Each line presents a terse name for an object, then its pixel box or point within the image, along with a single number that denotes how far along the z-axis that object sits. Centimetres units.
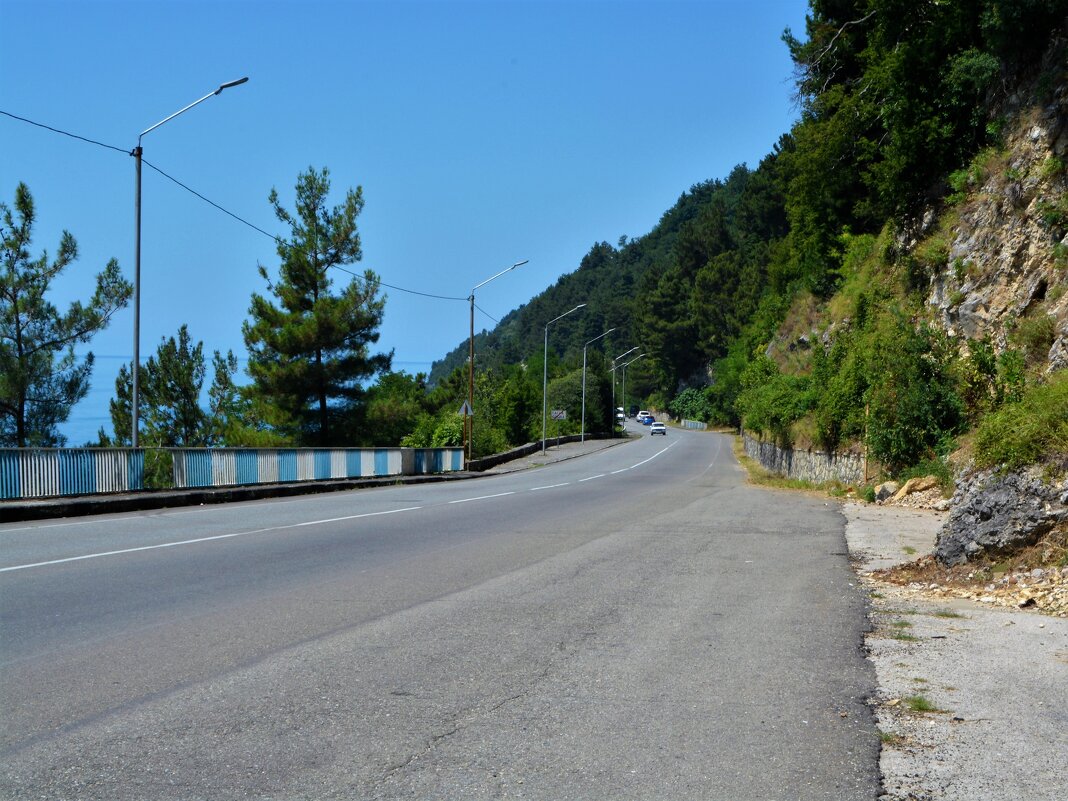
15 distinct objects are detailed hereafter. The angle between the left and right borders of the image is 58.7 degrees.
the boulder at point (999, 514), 977
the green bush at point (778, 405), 3508
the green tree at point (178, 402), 5456
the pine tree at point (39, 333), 3678
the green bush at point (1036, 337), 2003
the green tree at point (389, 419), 5606
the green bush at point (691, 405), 12229
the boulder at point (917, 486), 2136
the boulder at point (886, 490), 2261
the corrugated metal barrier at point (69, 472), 1753
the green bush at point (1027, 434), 1009
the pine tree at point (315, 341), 5300
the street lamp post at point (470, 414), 4081
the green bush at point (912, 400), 2261
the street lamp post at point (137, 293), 2084
